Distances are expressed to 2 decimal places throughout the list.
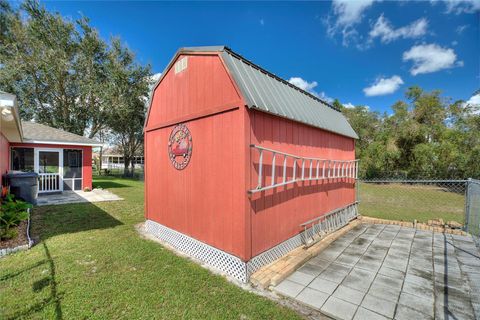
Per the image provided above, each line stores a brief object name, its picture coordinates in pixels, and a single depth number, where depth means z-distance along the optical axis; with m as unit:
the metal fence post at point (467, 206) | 4.98
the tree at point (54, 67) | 15.08
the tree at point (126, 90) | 17.16
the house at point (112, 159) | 37.81
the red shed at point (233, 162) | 3.14
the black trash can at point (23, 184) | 6.91
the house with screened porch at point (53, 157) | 9.55
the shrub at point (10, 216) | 4.21
